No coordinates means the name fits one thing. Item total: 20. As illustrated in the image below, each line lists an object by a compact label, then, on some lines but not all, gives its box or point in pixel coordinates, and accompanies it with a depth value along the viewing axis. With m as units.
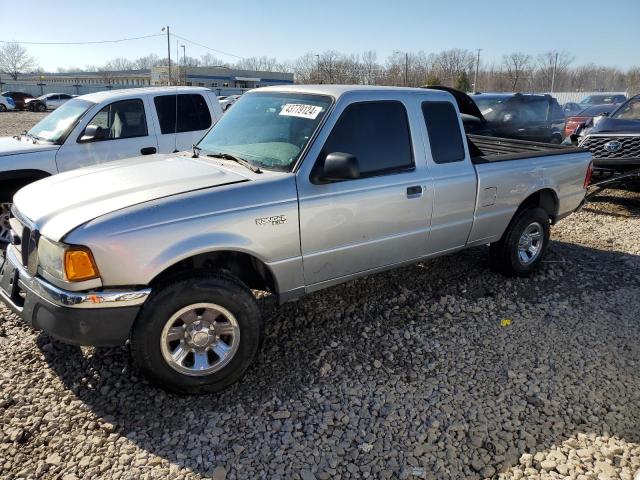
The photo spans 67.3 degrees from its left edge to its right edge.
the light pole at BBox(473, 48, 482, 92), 73.26
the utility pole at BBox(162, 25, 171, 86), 60.89
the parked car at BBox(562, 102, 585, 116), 19.59
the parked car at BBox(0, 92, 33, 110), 37.53
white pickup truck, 5.77
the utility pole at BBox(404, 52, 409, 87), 65.22
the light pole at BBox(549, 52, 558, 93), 61.27
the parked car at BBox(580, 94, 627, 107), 20.98
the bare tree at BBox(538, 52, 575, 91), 68.38
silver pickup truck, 2.76
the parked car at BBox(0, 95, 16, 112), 35.59
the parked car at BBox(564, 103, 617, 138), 15.21
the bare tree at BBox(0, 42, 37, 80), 105.12
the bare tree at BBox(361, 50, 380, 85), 70.22
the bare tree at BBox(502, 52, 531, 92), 71.82
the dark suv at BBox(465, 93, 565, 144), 9.70
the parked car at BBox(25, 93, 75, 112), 37.06
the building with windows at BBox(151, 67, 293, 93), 74.66
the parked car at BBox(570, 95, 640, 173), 7.98
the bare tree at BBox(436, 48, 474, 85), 76.08
